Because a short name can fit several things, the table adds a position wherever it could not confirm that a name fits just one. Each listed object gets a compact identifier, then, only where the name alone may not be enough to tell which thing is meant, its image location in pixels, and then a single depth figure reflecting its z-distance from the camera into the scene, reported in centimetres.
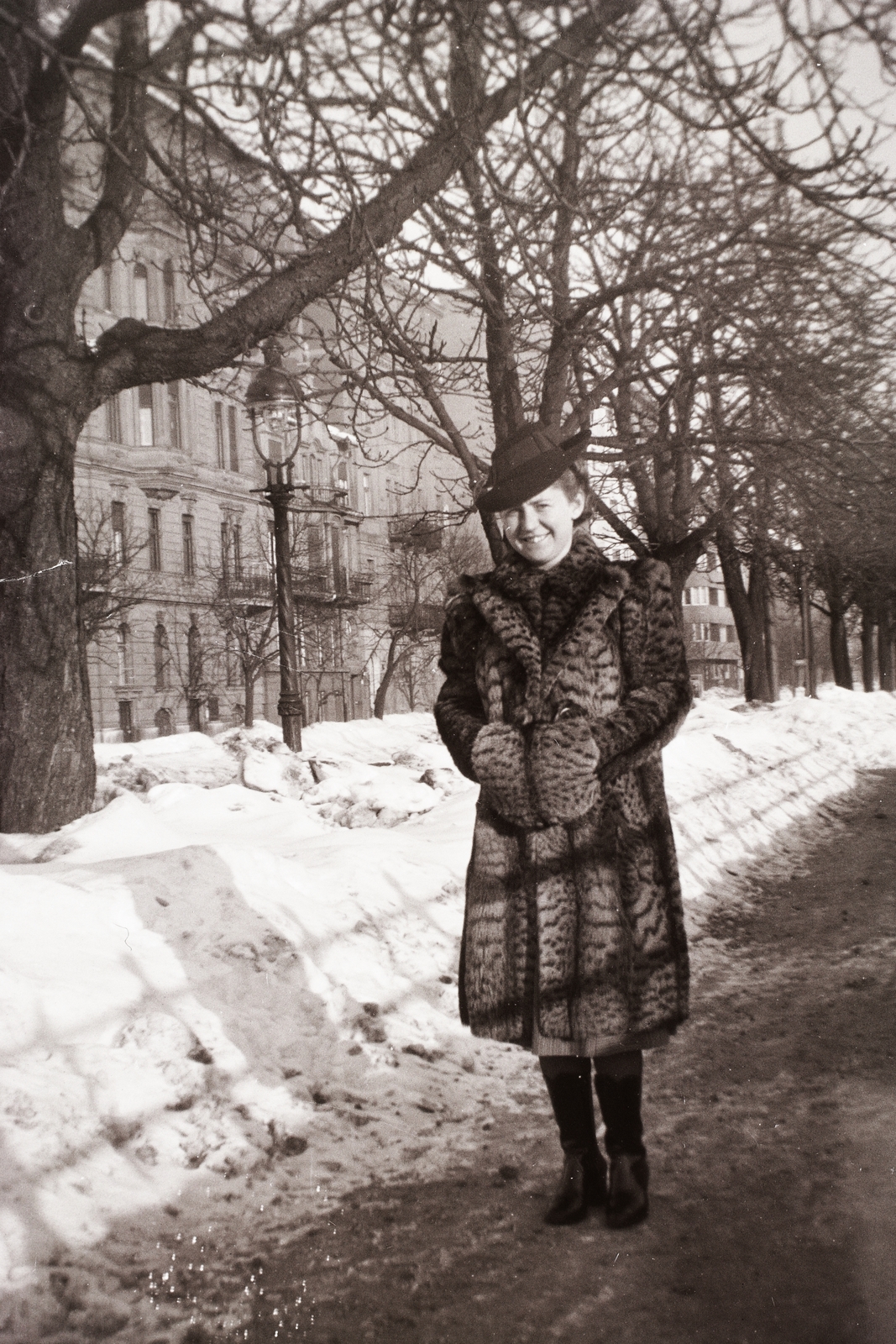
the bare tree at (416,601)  3635
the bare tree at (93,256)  637
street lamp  1338
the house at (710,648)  6538
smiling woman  338
